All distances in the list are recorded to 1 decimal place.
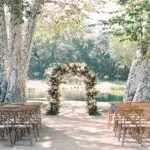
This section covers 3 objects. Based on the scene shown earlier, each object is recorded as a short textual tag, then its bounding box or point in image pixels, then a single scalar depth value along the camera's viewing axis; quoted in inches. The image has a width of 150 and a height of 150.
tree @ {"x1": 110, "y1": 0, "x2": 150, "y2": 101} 873.5
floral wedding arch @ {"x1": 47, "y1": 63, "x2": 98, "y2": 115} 983.0
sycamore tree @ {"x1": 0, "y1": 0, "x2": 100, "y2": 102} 938.7
